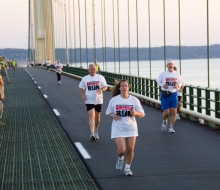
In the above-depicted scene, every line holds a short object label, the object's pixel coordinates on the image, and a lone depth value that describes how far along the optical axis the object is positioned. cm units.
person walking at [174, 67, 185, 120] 1897
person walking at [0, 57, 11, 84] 4606
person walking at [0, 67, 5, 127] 1786
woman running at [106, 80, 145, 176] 1004
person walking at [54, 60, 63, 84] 4344
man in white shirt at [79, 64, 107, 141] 1474
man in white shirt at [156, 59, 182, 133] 1595
